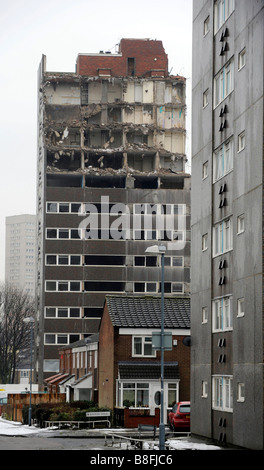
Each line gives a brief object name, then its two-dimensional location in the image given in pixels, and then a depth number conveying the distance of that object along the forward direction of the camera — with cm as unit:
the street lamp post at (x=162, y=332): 3657
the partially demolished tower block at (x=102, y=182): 11662
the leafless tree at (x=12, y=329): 12669
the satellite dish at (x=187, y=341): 4800
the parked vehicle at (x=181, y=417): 5059
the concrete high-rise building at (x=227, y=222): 3753
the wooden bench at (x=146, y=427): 4193
